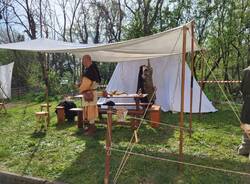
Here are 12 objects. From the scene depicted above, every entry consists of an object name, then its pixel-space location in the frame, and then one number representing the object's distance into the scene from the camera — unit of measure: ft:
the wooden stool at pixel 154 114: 13.32
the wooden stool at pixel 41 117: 13.99
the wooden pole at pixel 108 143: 7.05
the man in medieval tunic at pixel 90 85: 11.68
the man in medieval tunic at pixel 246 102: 8.29
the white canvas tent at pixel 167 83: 17.69
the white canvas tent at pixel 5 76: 28.45
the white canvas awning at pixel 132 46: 8.83
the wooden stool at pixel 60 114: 15.11
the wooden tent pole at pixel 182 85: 8.28
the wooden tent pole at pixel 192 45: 8.87
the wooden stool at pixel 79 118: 13.72
